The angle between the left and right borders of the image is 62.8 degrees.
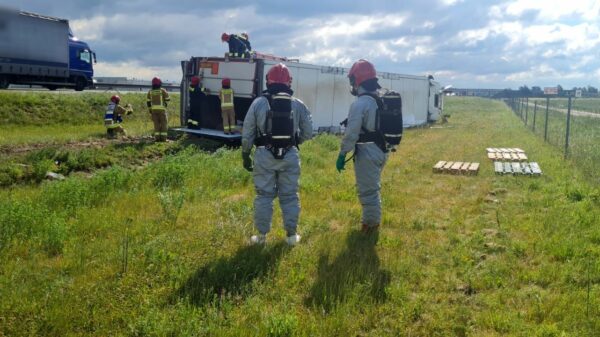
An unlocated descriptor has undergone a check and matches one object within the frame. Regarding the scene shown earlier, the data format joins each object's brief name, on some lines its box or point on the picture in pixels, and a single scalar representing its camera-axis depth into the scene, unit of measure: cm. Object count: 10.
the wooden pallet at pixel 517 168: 1004
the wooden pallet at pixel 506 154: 1206
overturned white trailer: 1300
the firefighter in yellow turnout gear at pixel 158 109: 1328
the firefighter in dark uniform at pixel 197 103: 1399
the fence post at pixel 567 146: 1198
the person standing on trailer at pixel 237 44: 1414
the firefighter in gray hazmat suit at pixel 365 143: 575
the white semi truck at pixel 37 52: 2050
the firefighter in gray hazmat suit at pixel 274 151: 525
